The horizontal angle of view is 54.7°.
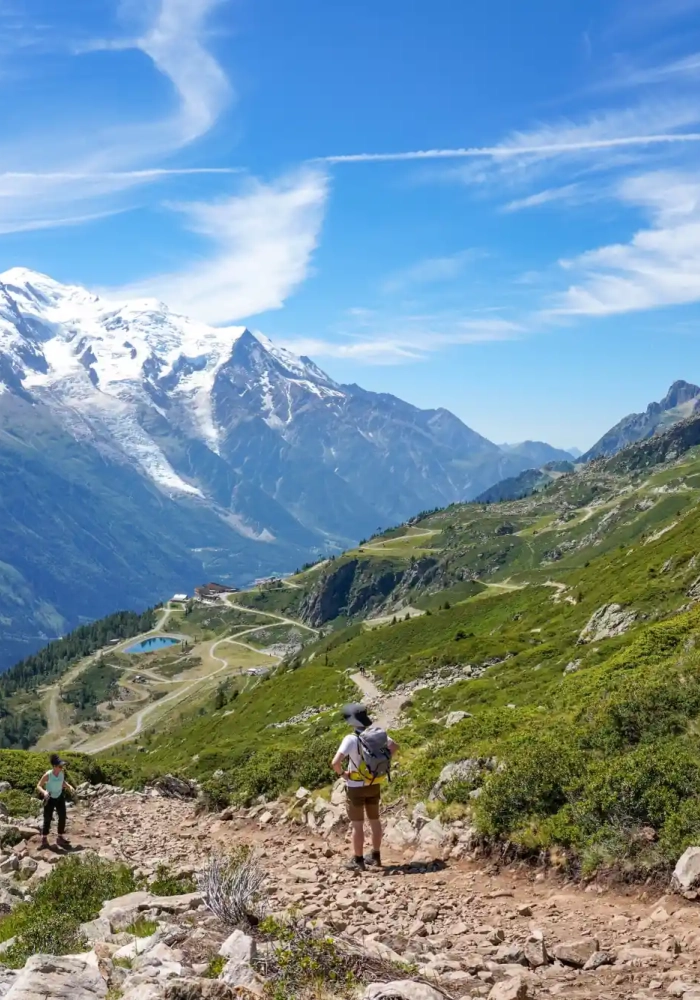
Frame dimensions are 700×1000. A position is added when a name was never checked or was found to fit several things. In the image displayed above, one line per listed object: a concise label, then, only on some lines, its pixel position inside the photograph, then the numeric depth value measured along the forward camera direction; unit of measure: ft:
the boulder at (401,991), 25.39
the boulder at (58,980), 27.17
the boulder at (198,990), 25.63
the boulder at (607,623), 155.22
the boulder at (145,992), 25.43
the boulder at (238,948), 28.84
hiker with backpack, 50.65
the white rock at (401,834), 59.00
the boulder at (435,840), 54.44
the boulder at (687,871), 37.29
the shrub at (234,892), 35.12
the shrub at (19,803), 88.38
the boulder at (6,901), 48.93
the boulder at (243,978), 26.37
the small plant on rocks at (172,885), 47.39
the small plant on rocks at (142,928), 36.17
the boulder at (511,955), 33.32
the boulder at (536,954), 33.04
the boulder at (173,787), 107.18
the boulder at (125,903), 40.53
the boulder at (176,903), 39.29
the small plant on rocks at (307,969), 26.05
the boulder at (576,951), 32.76
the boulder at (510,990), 27.27
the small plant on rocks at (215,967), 28.73
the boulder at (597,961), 32.04
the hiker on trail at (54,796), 73.61
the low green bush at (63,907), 37.03
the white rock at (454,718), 103.65
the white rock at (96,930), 37.91
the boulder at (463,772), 62.85
